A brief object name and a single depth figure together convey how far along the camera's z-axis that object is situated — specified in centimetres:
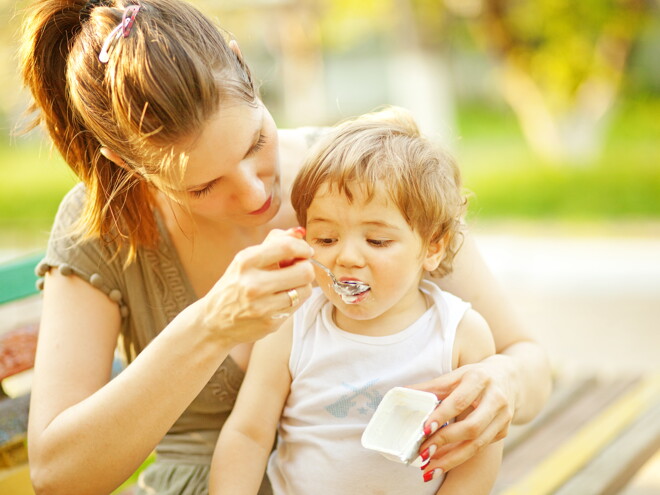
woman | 169
